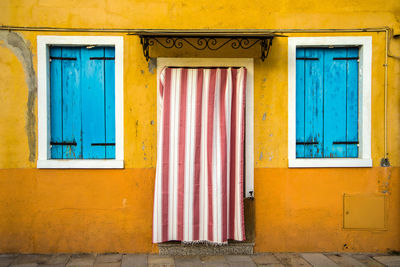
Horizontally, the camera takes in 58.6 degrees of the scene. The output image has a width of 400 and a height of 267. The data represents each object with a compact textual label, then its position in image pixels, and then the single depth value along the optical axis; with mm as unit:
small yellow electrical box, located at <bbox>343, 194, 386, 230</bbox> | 5230
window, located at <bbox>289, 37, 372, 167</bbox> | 5297
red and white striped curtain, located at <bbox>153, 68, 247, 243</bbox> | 4973
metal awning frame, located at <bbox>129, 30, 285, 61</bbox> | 4961
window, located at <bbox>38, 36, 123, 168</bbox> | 5160
